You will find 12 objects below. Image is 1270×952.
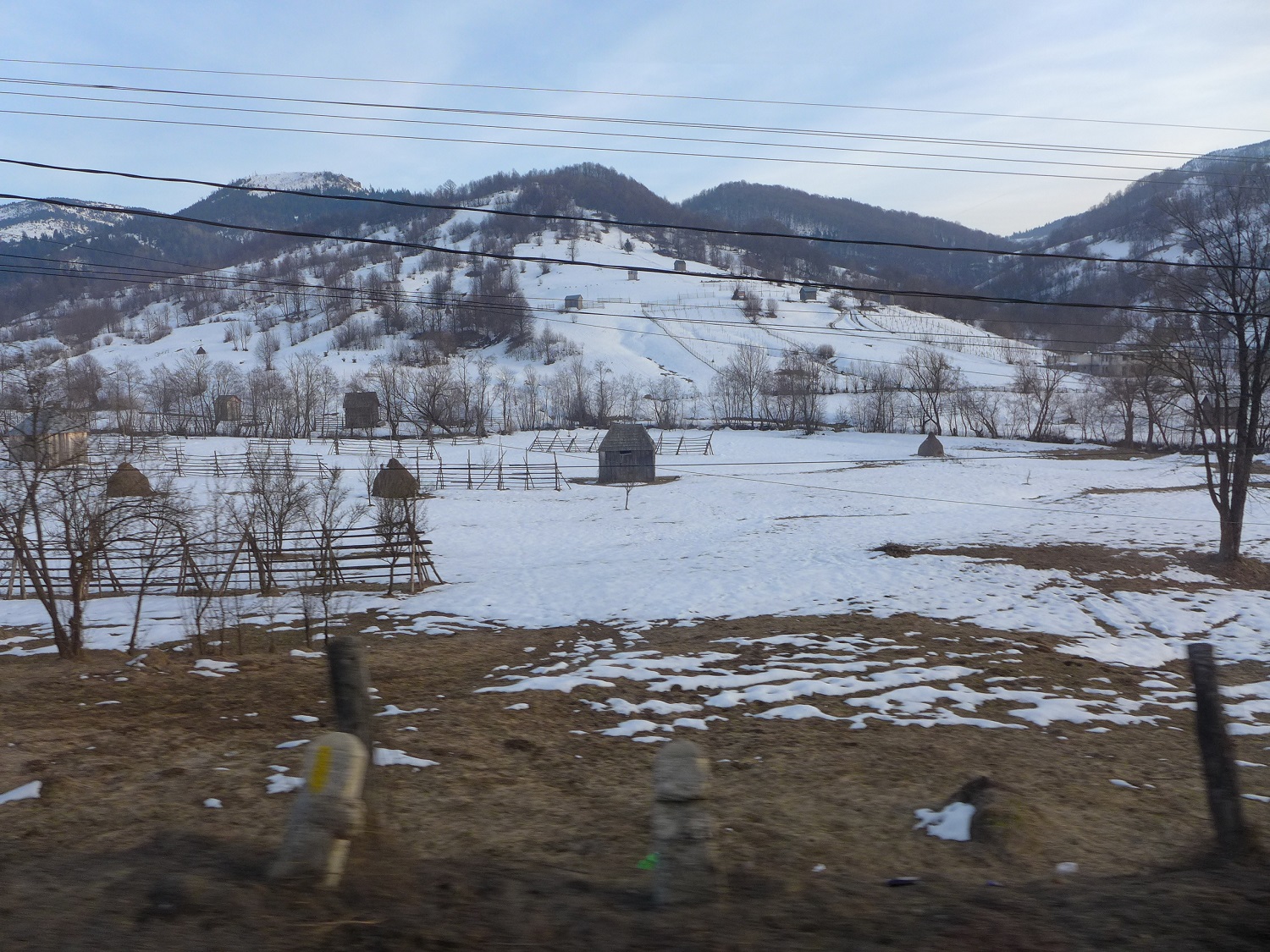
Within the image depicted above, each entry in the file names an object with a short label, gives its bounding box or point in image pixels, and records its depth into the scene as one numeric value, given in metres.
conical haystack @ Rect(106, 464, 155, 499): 12.39
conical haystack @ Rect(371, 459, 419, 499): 28.41
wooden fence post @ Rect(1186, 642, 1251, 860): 4.81
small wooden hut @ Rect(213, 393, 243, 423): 76.25
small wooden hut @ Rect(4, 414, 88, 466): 11.12
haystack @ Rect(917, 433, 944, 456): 55.41
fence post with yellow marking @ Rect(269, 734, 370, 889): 4.01
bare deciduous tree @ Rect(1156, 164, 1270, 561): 15.82
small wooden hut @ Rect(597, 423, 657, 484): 45.66
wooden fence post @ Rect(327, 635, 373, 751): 4.95
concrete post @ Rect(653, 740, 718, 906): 3.94
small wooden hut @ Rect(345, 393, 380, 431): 72.56
